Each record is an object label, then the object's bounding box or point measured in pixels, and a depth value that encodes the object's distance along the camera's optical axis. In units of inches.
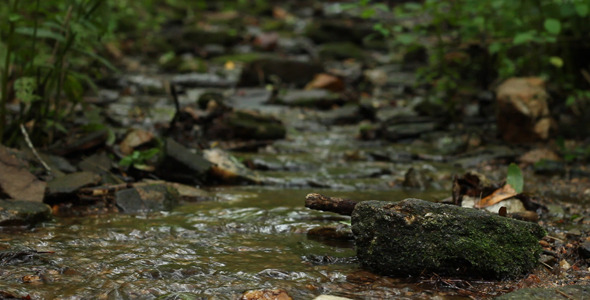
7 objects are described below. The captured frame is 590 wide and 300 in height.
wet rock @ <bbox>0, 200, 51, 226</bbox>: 233.1
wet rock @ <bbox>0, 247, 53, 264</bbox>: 185.3
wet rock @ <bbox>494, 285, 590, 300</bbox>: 157.8
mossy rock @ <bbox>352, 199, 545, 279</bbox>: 179.3
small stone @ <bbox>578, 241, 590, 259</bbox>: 201.5
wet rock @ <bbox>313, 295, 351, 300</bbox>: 160.2
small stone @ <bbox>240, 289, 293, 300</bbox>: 164.4
